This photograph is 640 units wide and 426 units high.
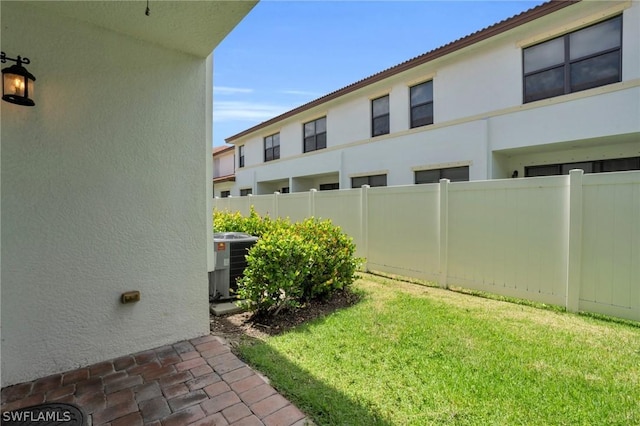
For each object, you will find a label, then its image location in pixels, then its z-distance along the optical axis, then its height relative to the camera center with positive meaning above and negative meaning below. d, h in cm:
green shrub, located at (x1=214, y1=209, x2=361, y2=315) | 425 -89
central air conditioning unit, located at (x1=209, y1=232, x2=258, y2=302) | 491 -94
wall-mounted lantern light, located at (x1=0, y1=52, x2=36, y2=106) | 248 +100
